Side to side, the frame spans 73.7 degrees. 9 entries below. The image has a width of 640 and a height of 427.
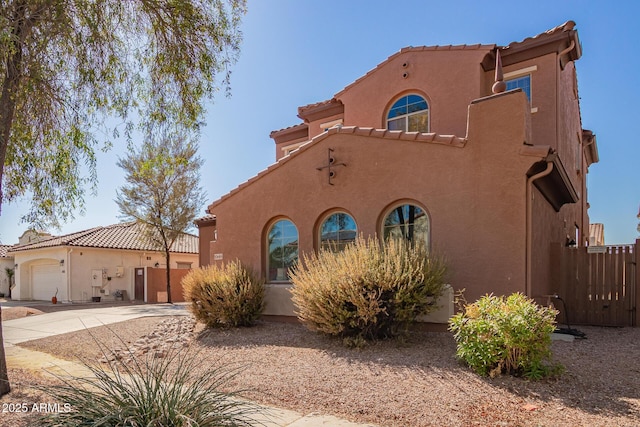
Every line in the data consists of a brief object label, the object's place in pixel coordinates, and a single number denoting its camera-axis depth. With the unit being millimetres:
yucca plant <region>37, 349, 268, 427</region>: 3508
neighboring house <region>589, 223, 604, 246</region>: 26319
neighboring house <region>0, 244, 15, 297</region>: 32250
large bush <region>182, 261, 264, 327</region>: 10727
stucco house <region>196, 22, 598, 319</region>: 9141
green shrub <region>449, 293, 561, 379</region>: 6023
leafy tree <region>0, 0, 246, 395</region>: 7367
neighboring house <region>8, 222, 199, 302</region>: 24688
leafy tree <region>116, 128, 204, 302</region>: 23188
